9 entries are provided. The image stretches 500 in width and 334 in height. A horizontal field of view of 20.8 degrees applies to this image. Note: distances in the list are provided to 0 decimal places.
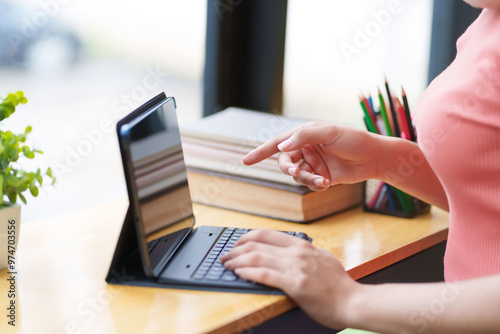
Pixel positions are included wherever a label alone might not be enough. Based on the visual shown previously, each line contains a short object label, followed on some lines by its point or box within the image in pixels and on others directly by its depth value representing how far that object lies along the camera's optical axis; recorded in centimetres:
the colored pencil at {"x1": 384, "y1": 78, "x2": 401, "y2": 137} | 172
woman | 131
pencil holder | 171
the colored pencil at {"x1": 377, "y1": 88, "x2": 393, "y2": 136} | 172
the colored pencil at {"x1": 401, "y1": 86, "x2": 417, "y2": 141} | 171
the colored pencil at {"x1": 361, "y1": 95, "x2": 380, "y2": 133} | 174
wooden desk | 135
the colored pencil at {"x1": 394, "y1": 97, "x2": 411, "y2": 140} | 171
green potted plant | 146
